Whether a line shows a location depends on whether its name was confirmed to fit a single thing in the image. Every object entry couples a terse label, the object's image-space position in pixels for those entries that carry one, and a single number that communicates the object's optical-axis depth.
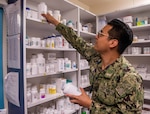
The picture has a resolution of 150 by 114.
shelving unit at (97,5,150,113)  2.67
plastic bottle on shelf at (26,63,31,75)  1.58
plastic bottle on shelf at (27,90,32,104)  1.59
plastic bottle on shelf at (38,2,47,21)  1.67
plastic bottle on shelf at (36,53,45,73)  1.73
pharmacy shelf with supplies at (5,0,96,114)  1.54
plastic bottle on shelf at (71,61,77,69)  2.27
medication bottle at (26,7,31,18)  1.59
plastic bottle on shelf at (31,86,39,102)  1.67
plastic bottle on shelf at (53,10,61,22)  1.92
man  0.94
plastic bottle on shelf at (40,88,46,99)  1.78
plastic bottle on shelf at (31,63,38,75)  1.64
